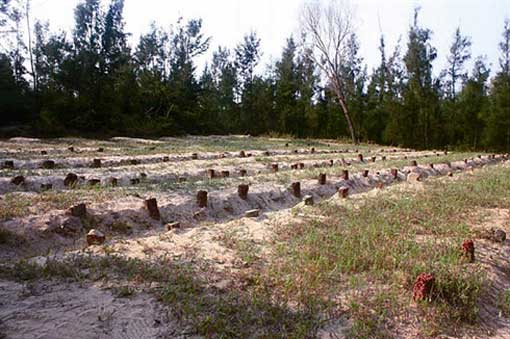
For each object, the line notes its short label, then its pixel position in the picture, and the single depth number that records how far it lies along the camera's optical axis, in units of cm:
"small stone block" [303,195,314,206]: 625
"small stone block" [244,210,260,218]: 566
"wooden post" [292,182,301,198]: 741
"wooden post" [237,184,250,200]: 686
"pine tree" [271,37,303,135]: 3325
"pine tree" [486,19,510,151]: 2630
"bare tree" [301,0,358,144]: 2612
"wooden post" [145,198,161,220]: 574
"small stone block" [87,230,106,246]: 442
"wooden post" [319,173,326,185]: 820
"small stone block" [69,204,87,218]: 528
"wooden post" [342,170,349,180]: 880
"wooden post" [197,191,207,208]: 628
